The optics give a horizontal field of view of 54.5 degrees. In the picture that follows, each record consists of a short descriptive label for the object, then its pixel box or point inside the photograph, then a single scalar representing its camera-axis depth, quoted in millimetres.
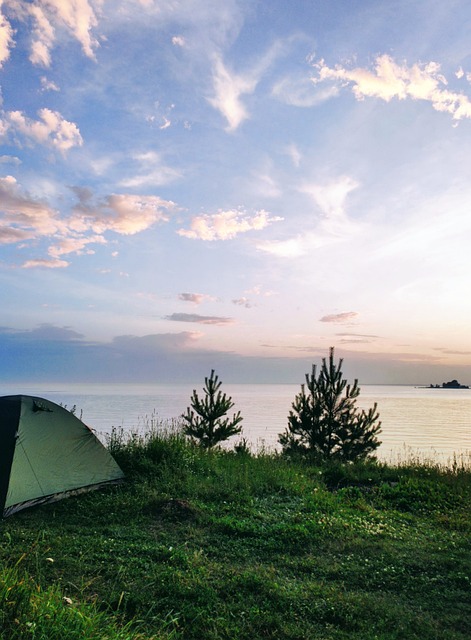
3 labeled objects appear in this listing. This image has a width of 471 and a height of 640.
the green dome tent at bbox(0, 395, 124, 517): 9055
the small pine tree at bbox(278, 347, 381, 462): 16953
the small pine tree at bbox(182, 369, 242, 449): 17250
